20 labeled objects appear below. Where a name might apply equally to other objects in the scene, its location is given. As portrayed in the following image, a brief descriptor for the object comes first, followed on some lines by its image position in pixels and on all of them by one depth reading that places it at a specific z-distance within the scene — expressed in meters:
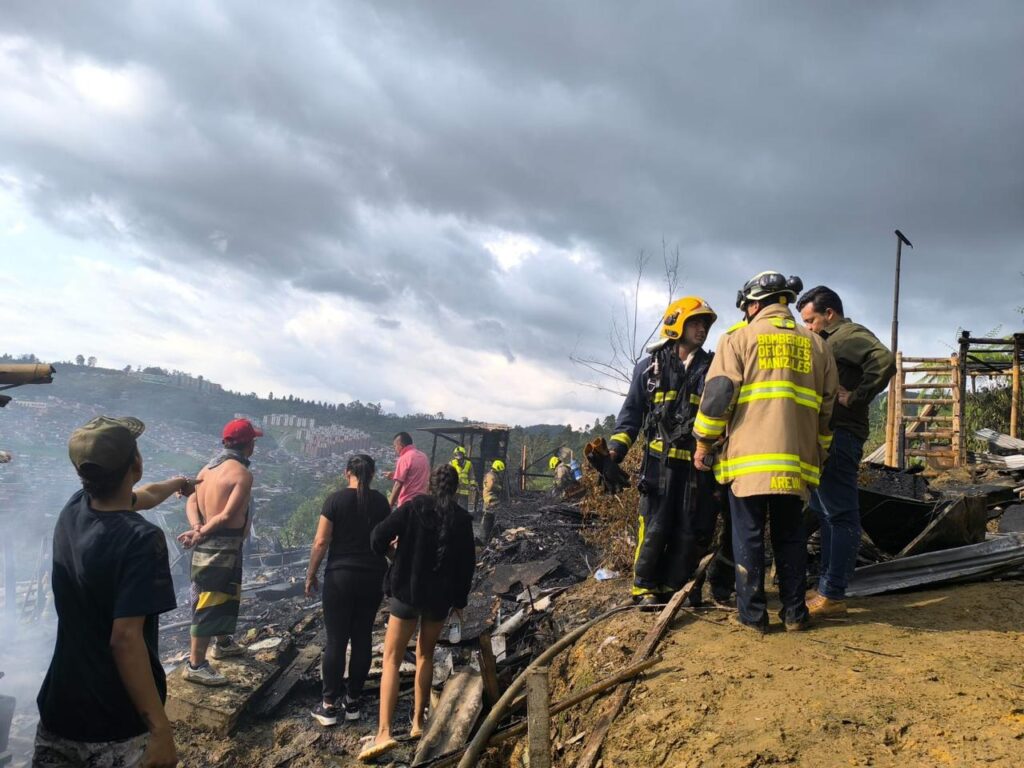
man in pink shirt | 7.36
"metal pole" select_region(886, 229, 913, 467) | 12.87
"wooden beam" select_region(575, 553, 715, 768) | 2.30
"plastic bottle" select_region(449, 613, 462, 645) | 5.41
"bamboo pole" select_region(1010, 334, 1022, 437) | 12.43
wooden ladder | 12.28
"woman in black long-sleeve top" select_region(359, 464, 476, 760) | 3.98
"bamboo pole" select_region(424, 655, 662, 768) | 2.51
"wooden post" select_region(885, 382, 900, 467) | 12.93
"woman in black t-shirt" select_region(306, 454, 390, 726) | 4.70
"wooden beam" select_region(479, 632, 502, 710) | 3.41
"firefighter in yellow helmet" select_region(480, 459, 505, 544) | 14.09
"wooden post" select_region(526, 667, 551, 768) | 2.24
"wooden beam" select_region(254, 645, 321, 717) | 4.94
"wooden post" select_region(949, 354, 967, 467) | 12.14
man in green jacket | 3.37
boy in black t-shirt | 1.98
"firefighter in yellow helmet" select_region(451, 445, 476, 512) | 12.37
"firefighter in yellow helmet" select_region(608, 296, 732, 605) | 3.49
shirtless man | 4.72
